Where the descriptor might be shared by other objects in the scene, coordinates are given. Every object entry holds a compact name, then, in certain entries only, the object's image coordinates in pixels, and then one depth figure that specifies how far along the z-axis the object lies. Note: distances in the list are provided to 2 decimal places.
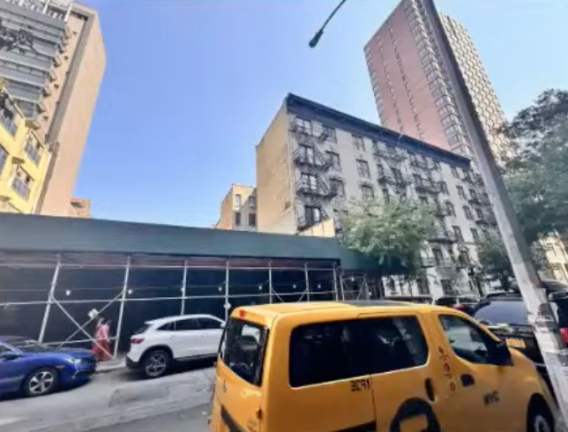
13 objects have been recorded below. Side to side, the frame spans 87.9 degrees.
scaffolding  11.66
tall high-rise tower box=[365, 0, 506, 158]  46.16
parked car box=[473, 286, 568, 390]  4.96
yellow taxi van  2.36
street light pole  3.35
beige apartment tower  31.23
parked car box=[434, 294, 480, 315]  18.51
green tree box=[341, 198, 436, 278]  16.92
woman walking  10.76
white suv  8.48
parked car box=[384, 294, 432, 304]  20.68
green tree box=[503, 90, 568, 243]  15.19
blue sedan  6.85
